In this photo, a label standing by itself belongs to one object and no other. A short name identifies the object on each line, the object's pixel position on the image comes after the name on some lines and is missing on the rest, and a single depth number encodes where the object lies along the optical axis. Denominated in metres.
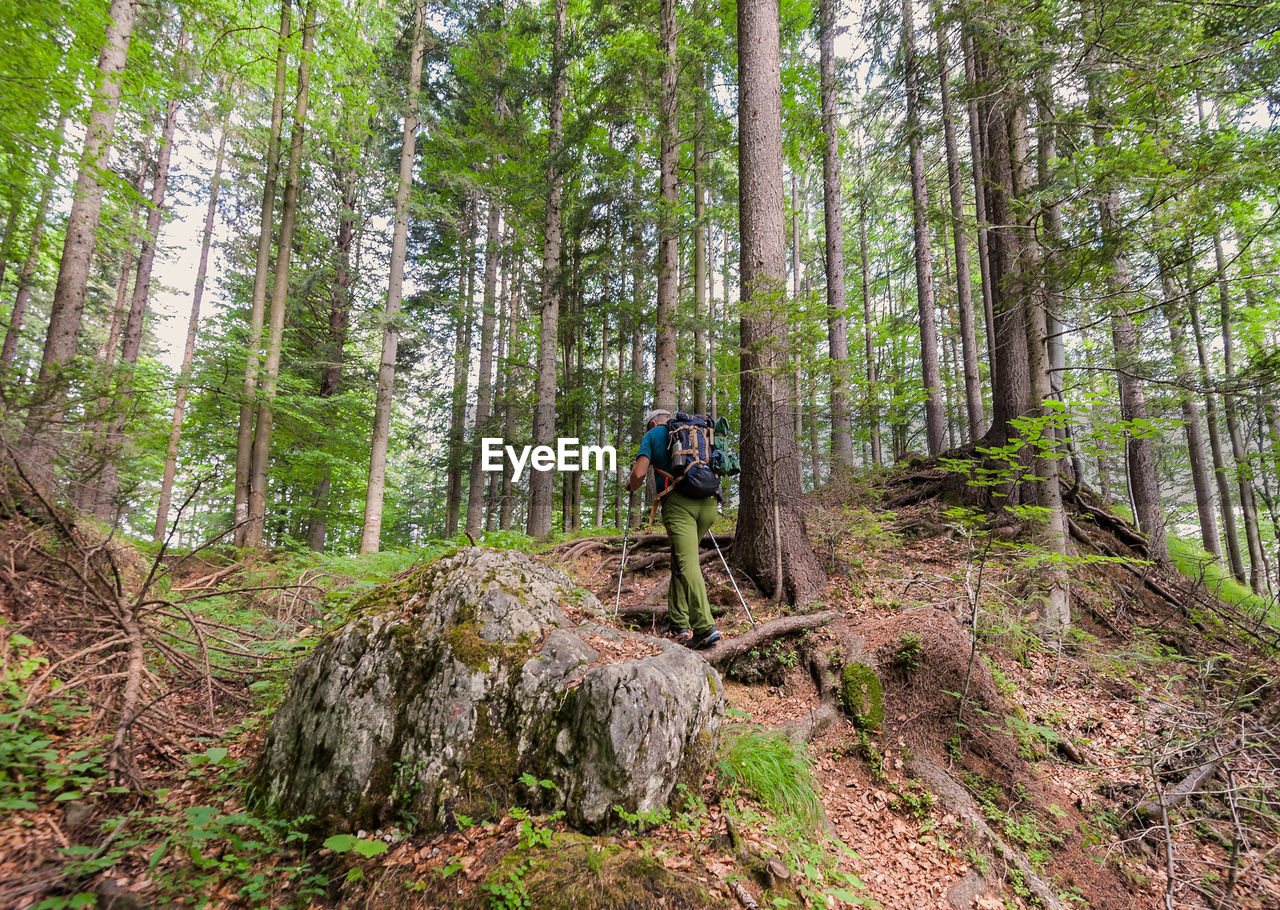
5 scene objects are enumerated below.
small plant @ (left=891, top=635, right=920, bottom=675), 4.21
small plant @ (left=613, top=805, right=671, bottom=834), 2.62
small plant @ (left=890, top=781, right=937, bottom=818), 3.42
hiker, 4.65
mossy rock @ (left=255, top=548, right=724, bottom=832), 2.64
